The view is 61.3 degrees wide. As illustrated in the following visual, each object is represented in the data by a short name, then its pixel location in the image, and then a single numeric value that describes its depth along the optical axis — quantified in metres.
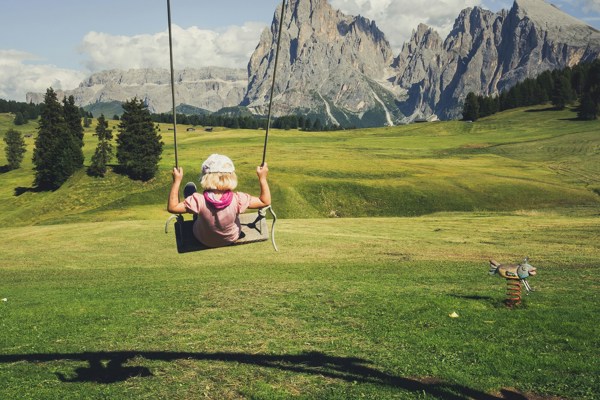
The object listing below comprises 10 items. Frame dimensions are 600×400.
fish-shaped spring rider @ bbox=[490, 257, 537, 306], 21.91
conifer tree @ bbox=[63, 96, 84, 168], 113.01
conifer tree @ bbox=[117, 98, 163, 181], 88.62
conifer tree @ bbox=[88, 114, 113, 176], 91.06
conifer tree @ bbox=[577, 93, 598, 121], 160.62
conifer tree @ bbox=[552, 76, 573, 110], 182.62
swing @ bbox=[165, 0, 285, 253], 12.87
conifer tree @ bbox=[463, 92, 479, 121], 197.62
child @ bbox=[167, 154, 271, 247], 11.30
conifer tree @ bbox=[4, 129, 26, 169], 127.75
